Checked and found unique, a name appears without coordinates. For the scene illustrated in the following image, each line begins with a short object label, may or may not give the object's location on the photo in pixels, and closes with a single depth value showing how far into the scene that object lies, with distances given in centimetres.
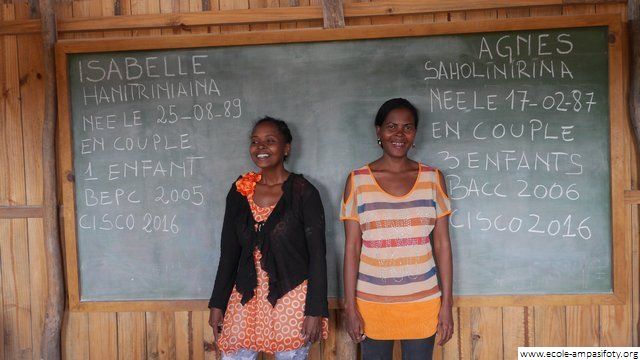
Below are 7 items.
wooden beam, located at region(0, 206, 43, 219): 276
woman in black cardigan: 215
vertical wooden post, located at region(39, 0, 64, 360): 268
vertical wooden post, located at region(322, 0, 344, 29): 257
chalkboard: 254
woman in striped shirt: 216
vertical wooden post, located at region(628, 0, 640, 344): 248
